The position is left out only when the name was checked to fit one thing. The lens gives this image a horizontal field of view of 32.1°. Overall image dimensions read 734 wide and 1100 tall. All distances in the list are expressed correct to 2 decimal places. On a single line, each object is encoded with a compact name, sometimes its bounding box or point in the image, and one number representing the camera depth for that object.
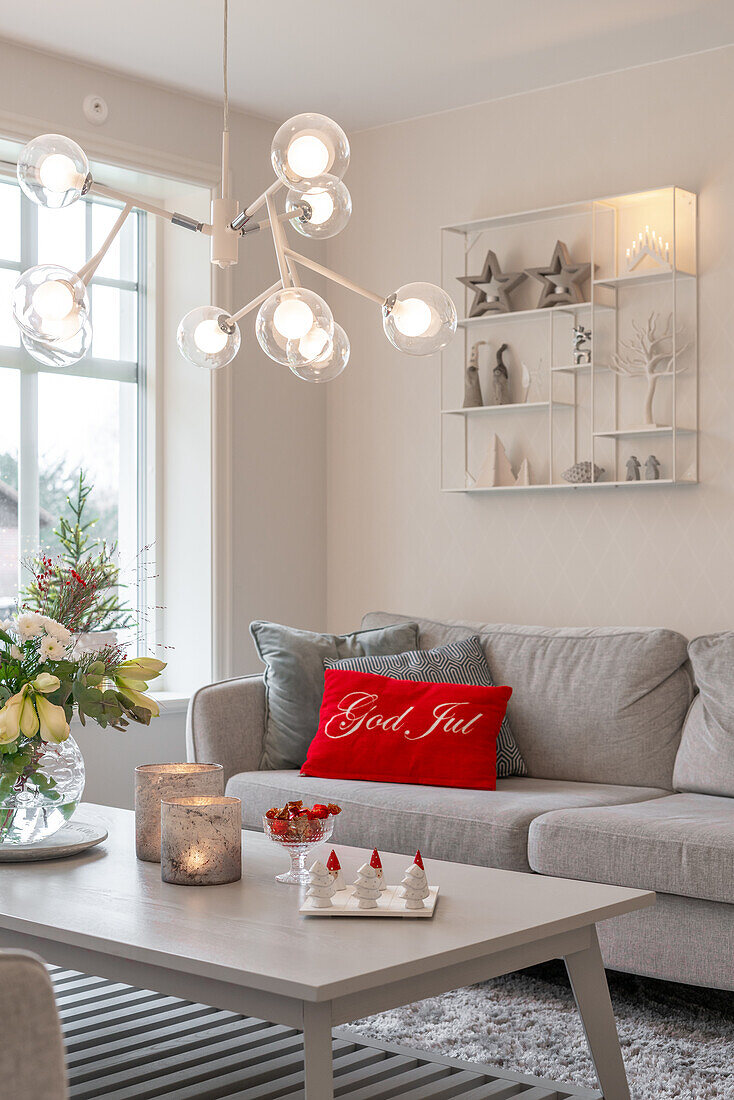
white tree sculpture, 4.04
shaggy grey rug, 2.59
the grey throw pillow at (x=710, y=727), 3.42
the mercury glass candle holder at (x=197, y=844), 2.23
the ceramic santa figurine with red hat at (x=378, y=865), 2.09
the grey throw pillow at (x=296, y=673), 3.90
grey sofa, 2.87
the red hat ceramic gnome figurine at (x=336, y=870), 2.12
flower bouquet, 2.33
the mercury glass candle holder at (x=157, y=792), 2.44
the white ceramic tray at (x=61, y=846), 2.43
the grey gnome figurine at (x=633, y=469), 4.11
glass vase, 2.41
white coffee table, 1.73
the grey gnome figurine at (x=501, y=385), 4.43
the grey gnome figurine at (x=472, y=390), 4.49
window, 4.43
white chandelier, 2.27
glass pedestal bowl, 2.23
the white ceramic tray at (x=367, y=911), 2.02
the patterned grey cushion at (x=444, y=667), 3.78
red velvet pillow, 3.56
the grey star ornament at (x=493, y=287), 4.39
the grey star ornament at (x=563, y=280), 4.21
